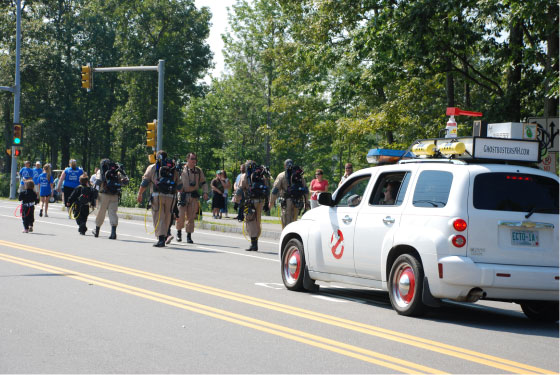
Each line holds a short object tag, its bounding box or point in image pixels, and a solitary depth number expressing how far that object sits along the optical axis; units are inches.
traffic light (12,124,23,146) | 1659.9
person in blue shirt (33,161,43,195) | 1203.9
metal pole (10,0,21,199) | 1770.7
